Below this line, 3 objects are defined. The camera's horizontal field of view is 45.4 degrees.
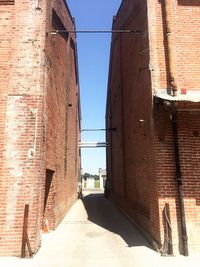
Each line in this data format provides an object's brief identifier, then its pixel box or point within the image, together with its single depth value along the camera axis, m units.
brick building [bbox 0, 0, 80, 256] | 5.64
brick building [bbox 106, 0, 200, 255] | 5.67
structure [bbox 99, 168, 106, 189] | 52.66
